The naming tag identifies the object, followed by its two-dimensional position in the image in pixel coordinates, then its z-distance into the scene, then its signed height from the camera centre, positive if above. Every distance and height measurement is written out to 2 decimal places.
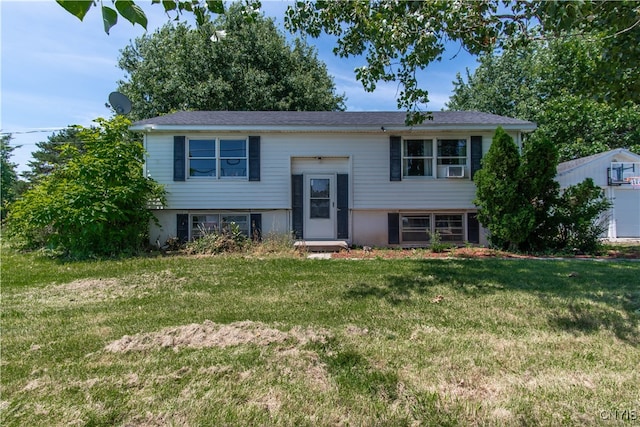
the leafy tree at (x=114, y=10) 1.35 +0.87
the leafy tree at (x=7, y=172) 30.70 +4.88
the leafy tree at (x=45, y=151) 30.50 +6.61
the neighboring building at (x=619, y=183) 13.84 +1.26
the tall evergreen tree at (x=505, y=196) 8.36 +0.48
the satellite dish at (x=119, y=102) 10.79 +3.62
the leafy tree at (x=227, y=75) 17.77 +7.65
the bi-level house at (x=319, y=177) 10.04 +1.15
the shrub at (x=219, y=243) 9.02 -0.72
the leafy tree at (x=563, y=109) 16.84 +5.38
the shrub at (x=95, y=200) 7.78 +0.40
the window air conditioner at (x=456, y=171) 10.03 +1.29
